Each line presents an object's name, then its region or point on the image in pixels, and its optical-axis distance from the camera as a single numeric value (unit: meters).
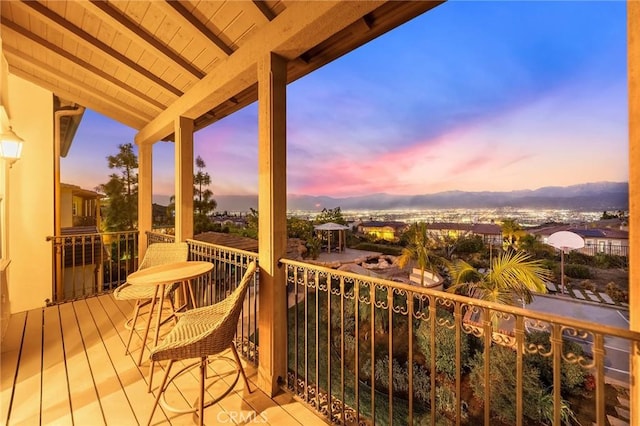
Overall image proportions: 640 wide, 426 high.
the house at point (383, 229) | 14.53
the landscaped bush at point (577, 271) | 7.93
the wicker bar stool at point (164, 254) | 3.08
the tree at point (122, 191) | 8.88
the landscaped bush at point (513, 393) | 4.82
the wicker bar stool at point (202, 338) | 1.56
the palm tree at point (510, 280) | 4.89
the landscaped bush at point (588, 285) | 7.47
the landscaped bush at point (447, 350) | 5.70
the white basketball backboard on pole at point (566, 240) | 5.10
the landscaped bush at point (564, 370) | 4.96
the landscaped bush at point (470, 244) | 10.55
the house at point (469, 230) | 10.05
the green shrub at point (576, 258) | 8.12
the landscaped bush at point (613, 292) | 5.58
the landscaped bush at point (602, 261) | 5.11
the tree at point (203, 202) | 12.05
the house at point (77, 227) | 4.31
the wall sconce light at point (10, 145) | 2.63
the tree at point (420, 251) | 8.27
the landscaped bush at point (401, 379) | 5.86
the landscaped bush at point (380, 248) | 14.37
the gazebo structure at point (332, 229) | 13.49
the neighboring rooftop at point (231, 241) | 7.27
